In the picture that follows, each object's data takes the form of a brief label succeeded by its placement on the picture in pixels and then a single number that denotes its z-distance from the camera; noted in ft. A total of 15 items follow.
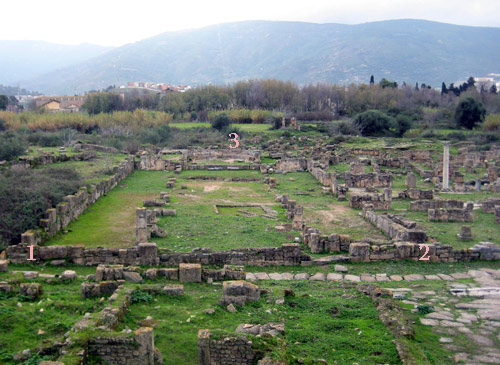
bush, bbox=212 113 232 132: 231.18
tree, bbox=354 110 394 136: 231.91
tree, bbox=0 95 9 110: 286.25
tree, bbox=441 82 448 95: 362.96
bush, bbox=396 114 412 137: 236.22
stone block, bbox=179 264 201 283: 51.88
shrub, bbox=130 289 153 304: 43.55
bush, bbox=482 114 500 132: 228.63
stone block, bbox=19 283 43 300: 44.88
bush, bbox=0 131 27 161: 132.26
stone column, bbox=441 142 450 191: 119.65
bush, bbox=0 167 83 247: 69.97
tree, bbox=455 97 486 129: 239.30
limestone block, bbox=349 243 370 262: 65.98
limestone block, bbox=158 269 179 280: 51.65
